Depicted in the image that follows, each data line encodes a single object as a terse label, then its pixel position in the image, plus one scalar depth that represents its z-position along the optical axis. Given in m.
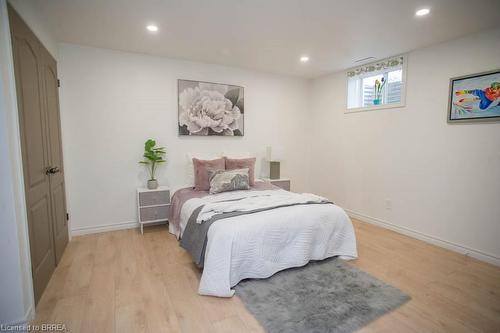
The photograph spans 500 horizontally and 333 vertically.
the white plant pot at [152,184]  3.52
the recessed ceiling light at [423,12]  2.28
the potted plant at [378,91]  3.85
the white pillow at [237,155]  4.19
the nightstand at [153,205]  3.40
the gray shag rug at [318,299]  1.79
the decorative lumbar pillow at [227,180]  3.30
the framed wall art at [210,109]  3.83
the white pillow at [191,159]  3.77
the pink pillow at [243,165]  3.77
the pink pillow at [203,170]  3.48
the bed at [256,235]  2.16
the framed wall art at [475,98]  2.65
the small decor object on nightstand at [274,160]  4.38
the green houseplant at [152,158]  3.51
